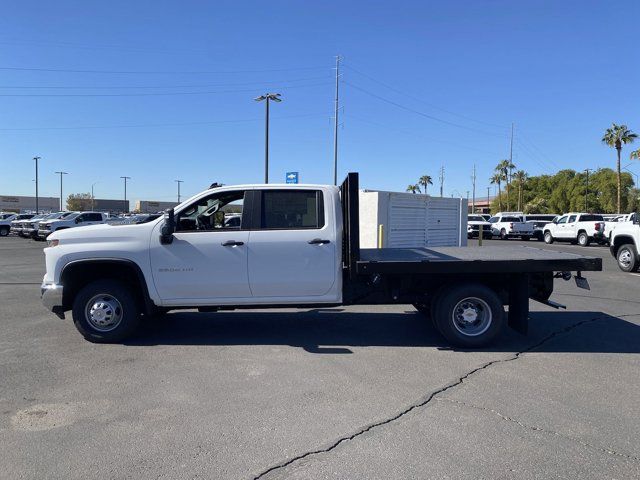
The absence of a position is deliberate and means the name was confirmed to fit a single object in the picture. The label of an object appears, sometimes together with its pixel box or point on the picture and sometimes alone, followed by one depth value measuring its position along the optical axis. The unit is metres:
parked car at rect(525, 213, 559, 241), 35.00
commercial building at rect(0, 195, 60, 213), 118.38
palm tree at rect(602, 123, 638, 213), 53.78
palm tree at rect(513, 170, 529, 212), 81.76
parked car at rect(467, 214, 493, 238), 35.12
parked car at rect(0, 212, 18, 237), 36.84
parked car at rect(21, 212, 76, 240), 31.02
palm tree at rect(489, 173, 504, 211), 97.81
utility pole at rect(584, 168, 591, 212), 77.21
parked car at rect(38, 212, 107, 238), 28.70
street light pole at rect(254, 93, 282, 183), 28.66
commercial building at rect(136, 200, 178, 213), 114.11
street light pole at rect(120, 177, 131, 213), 108.55
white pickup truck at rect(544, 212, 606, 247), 27.48
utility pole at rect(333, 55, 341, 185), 41.50
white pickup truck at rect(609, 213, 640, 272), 14.02
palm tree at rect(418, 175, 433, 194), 127.12
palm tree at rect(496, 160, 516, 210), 90.62
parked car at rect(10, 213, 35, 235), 32.95
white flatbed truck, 6.05
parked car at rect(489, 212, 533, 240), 33.94
